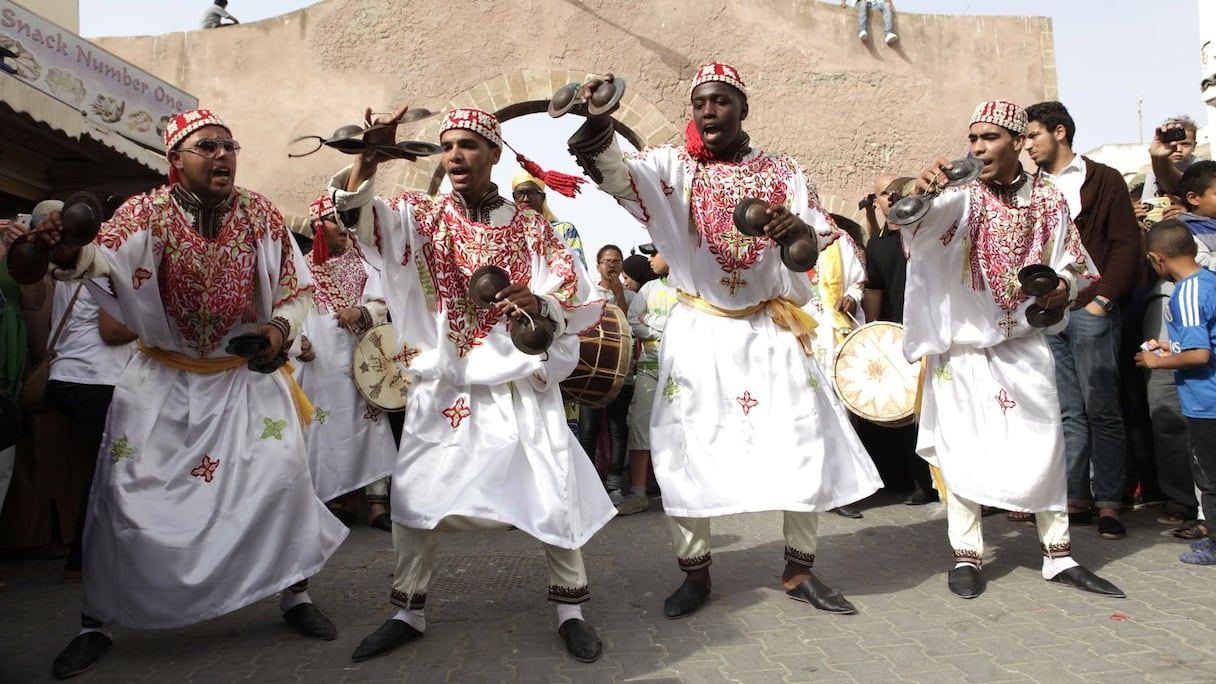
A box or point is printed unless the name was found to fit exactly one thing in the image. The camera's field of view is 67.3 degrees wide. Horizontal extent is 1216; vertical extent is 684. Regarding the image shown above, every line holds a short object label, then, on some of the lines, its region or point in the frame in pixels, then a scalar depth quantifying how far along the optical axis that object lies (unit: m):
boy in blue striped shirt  4.75
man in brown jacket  5.51
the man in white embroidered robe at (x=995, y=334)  4.37
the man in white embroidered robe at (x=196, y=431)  3.73
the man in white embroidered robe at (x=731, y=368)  4.17
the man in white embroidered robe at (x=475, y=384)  3.71
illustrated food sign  8.23
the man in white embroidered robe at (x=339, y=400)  6.39
